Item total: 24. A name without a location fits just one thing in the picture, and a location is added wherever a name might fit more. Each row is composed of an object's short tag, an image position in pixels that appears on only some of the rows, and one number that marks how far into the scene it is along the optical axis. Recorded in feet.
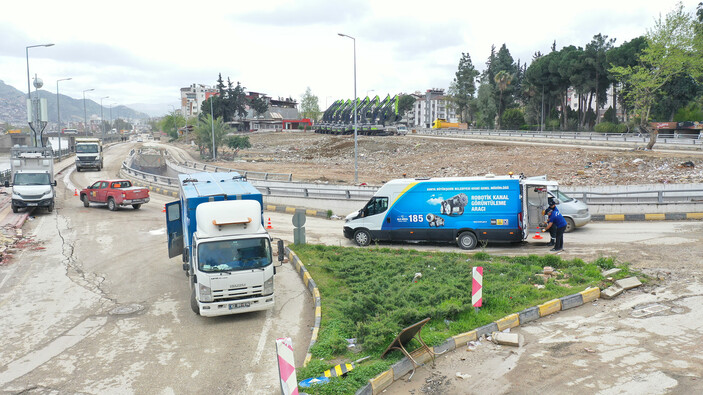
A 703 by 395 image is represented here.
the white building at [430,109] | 536.62
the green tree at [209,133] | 220.02
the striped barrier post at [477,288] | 32.83
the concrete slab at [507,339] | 29.25
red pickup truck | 90.43
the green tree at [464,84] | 351.46
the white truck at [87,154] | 164.76
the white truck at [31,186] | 83.97
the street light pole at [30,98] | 120.16
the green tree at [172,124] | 431.84
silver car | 60.29
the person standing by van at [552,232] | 50.47
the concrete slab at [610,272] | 39.49
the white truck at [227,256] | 35.06
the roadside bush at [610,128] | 210.38
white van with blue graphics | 52.75
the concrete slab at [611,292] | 35.88
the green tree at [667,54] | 120.88
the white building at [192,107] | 629.76
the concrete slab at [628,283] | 37.05
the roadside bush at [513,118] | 287.89
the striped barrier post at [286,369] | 21.71
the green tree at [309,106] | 471.42
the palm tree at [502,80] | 294.05
